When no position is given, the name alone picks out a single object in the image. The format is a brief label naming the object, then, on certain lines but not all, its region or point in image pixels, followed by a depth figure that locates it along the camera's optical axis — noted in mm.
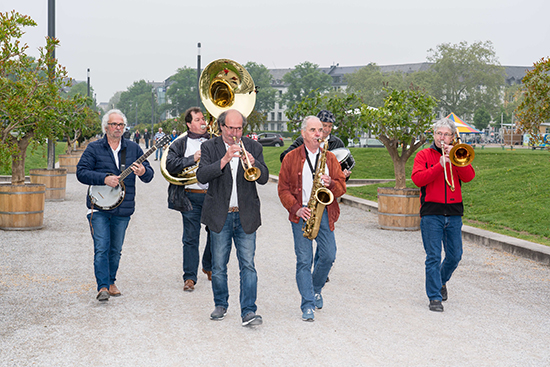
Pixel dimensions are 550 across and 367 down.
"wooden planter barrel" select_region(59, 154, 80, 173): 24000
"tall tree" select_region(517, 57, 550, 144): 9939
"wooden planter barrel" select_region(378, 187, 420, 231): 11008
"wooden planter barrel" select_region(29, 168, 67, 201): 15117
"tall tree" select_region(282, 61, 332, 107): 118625
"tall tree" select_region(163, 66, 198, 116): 123312
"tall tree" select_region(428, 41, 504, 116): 77062
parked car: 55781
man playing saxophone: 5504
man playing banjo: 6078
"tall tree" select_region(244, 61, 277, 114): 119938
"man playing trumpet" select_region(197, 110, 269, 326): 5188
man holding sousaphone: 6383
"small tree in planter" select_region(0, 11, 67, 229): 10352
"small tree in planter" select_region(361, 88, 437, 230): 13031
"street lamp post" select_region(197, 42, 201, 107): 26453
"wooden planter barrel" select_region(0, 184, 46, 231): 10383
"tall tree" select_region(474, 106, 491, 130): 78625
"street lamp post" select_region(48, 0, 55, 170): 15445
